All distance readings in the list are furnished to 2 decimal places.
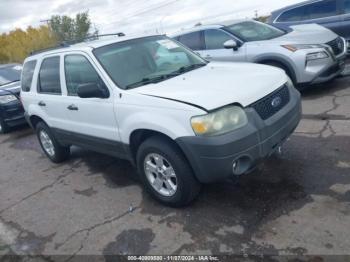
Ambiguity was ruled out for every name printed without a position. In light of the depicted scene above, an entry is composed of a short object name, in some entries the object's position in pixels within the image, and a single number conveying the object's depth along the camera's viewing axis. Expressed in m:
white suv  3.43
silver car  7.02
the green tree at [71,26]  52.83
